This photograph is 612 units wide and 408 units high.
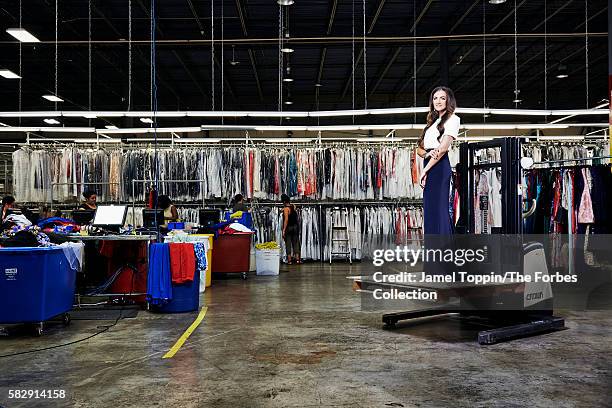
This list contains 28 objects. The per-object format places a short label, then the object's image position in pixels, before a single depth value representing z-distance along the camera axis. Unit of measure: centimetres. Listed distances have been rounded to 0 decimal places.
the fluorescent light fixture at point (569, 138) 1408
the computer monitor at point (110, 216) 779
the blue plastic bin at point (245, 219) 1179
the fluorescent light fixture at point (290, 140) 1440
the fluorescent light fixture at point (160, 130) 1246
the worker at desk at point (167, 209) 984
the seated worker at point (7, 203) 1162
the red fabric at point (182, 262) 724
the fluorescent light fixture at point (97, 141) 1380
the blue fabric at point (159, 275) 718
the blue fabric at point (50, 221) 779
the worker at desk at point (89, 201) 1115
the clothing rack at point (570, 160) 698
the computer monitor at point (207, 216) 1089
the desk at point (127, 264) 834
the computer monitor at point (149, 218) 874
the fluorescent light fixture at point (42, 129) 1203
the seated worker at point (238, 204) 1232
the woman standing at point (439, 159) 623
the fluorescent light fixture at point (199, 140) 1412
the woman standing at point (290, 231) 1318
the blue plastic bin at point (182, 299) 745
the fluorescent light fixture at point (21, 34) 902
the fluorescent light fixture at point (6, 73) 1208
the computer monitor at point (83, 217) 878
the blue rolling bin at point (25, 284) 588
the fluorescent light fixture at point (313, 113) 1052
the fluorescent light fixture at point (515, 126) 1207
